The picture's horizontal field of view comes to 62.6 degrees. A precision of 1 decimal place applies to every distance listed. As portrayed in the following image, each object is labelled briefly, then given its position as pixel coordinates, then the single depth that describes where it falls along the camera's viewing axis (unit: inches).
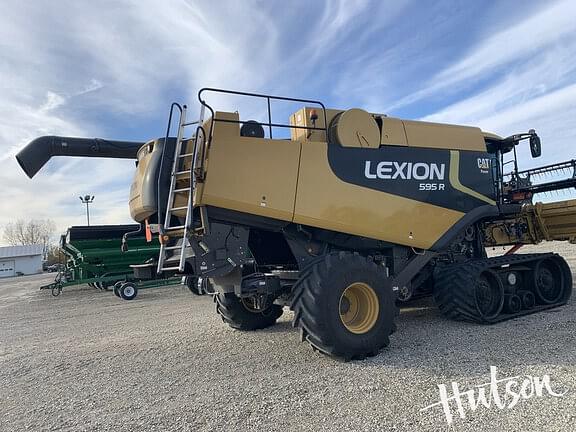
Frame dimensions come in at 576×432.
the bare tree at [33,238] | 3948.8
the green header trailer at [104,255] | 663.8
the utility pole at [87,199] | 1965.4
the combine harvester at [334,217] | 226.4
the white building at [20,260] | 2824.8
